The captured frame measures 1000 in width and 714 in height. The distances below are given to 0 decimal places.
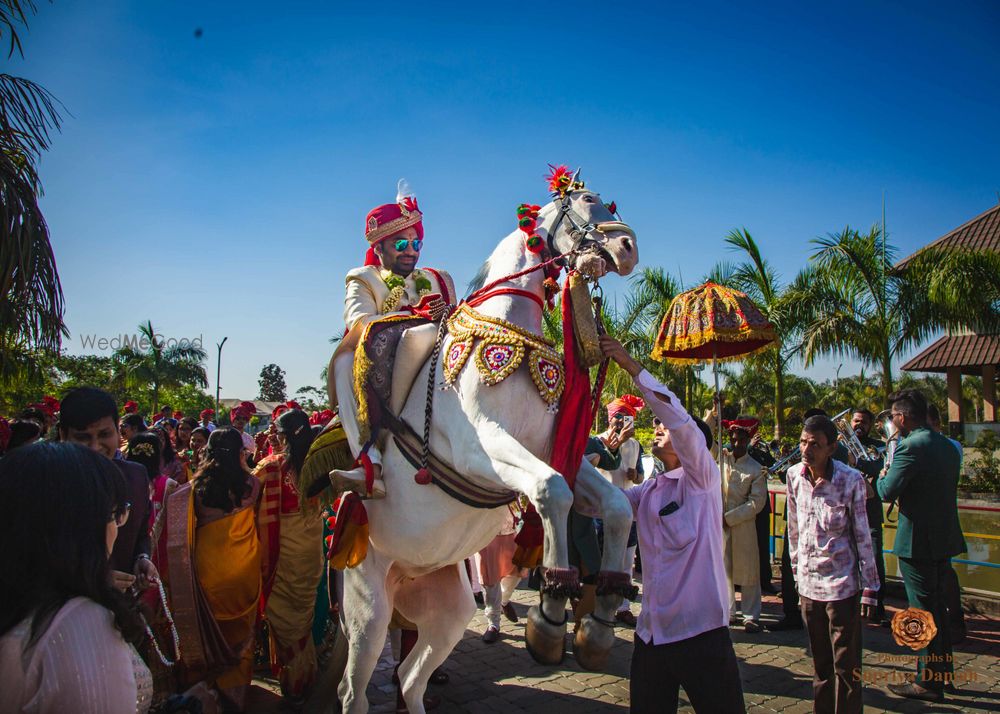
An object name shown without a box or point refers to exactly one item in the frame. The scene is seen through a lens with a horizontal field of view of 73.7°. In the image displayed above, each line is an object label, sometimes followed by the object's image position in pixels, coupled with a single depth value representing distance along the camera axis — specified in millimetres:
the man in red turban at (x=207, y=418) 11034
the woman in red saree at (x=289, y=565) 5148
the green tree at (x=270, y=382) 63500
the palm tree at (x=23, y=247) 5906
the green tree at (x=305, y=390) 39375
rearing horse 3061
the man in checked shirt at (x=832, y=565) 4121
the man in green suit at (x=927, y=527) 5148
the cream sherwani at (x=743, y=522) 7074
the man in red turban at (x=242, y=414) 8266
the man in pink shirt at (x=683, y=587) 3227
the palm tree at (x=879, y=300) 14023
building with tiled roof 21453
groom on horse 4113
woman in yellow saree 4719
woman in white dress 1530
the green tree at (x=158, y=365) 33500
